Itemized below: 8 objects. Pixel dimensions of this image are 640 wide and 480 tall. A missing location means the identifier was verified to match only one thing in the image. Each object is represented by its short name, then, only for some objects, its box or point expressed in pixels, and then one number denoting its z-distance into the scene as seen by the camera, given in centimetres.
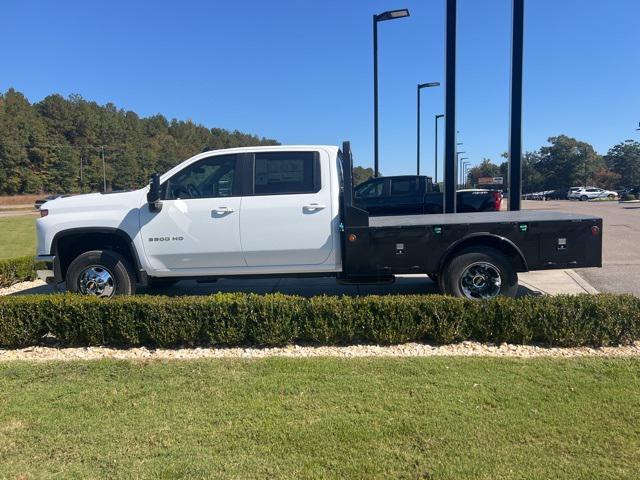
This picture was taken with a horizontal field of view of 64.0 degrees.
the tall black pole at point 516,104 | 1010
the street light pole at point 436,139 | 3526
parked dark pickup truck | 1306
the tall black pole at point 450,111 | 1054
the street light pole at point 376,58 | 1620
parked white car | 6279
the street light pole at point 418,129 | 2563
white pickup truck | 607
